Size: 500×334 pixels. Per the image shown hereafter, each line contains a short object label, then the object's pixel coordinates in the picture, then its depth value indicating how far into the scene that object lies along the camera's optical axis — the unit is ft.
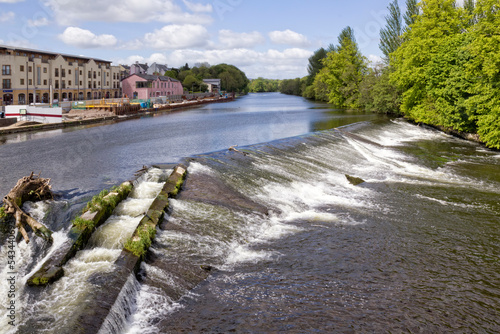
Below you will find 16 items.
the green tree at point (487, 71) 91.09
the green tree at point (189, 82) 444.14
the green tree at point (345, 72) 267.39
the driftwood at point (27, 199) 38.29
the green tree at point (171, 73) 434.63
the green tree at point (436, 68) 116.37
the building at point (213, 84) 500.74
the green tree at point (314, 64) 438.65
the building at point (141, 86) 320.09
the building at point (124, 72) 350.05
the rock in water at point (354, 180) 68.49
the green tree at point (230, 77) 554.46
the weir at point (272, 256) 28.76
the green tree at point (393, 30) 253.65
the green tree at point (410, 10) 228.84
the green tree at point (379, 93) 195.35
